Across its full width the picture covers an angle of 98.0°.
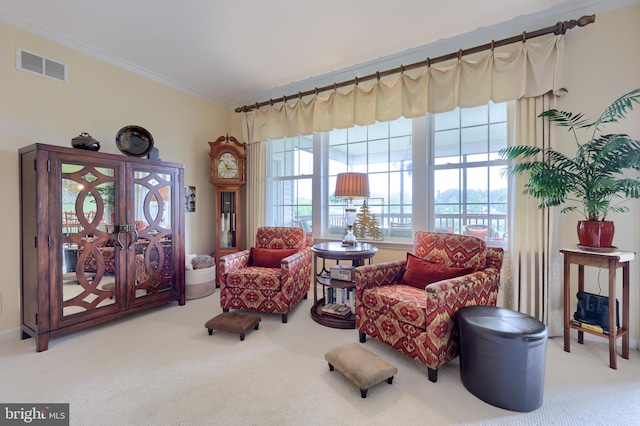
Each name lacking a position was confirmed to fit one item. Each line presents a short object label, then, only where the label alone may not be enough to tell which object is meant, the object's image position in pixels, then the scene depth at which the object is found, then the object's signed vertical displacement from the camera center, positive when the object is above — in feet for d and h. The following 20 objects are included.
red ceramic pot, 6.73 -0.59
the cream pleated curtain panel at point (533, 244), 8.02 -1.03
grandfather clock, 13.30 +1.10
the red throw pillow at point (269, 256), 10.40 -1.73
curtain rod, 7.61 +5.13
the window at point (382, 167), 10.86 +1.81
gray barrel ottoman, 5.04 -2.81
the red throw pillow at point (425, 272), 7.32 -1.70
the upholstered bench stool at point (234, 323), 7.89 -3.27
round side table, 8.65 -2.27
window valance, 8.07 +4.16
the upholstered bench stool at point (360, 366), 5.46 -3.23
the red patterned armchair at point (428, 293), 5.96 -2.09
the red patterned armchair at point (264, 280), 9.16 -2.35
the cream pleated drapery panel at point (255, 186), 13.87 +1.22
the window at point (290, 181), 13.41 +1.44
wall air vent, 8.27 +4.53
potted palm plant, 6.39 +0.90
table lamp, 9.34 +0.84
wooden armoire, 7.46 -0.80
